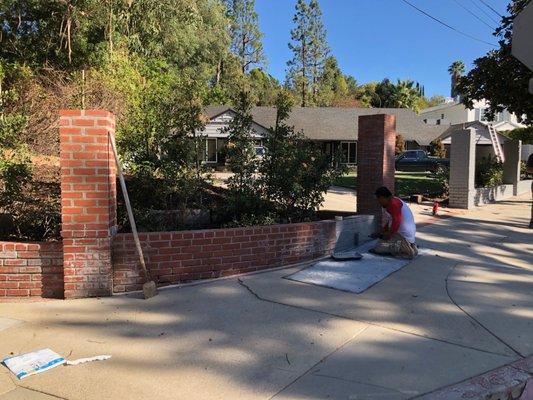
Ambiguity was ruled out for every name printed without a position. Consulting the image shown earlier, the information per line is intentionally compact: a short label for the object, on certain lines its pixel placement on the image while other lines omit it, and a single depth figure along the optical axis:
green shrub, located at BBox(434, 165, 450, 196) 15.66
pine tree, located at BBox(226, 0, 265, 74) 58.44
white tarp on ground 5.91
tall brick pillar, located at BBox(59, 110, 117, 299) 5.20
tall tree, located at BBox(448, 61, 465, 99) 79.06
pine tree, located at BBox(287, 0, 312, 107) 61.94
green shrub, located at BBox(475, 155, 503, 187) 16.53
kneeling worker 7.13
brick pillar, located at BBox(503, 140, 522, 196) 17.78
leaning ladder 18.45
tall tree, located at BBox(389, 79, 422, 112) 70.69
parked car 34.62
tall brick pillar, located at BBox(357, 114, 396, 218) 8.44
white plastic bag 3.65
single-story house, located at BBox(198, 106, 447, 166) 39.47
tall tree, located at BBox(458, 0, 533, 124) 13.88
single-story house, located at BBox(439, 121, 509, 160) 19.30
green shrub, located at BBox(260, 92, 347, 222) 7.48
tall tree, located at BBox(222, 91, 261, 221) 7.34
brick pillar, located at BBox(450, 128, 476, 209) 13.66
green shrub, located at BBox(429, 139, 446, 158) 42.34
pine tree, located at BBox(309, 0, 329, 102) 62.38
